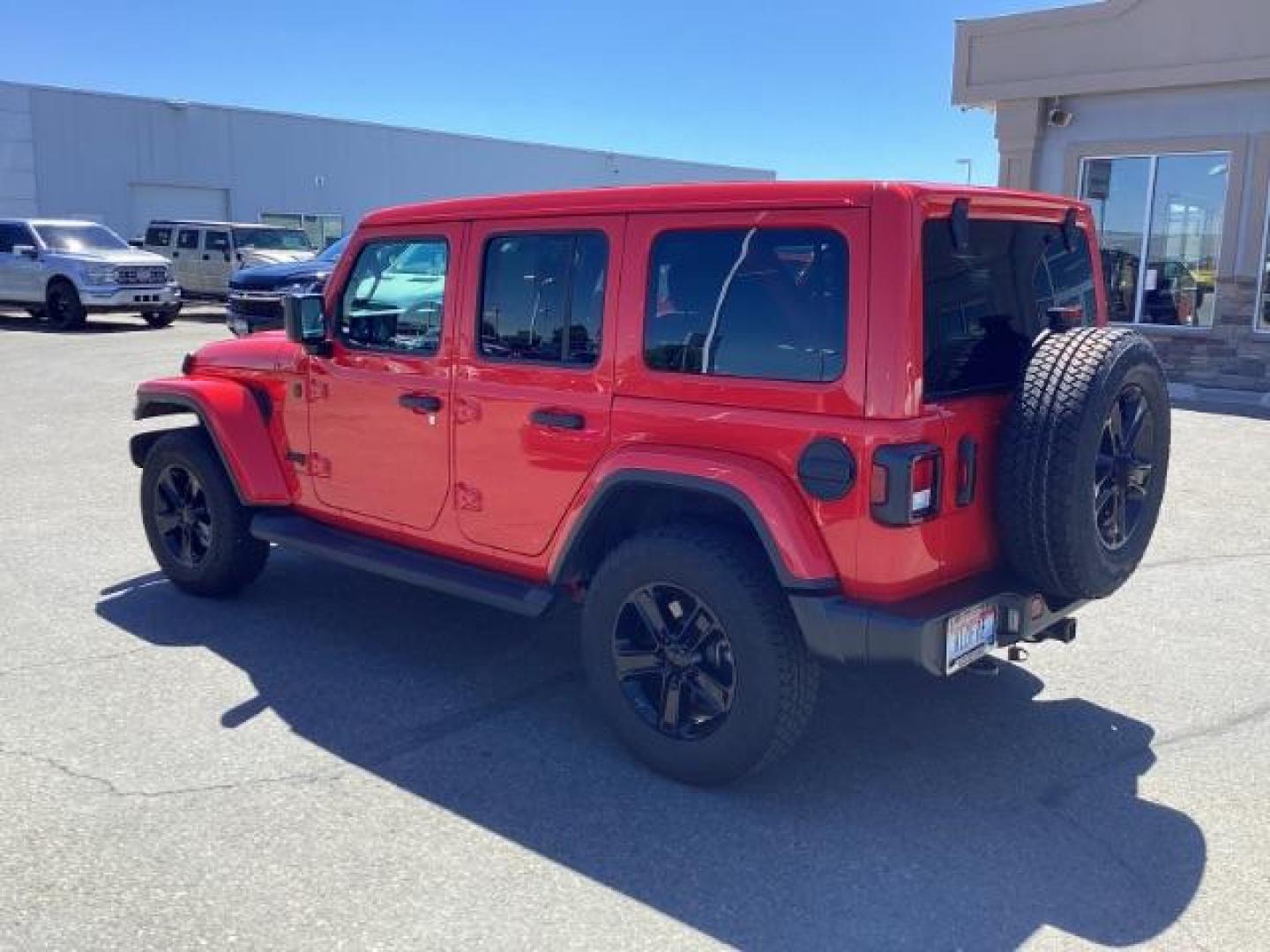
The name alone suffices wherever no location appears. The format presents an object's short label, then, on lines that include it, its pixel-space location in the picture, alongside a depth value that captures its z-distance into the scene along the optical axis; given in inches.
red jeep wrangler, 131.0
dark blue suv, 621.3
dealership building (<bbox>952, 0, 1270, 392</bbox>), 534.3
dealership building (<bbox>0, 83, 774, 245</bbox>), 1146.7
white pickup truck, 786.2
